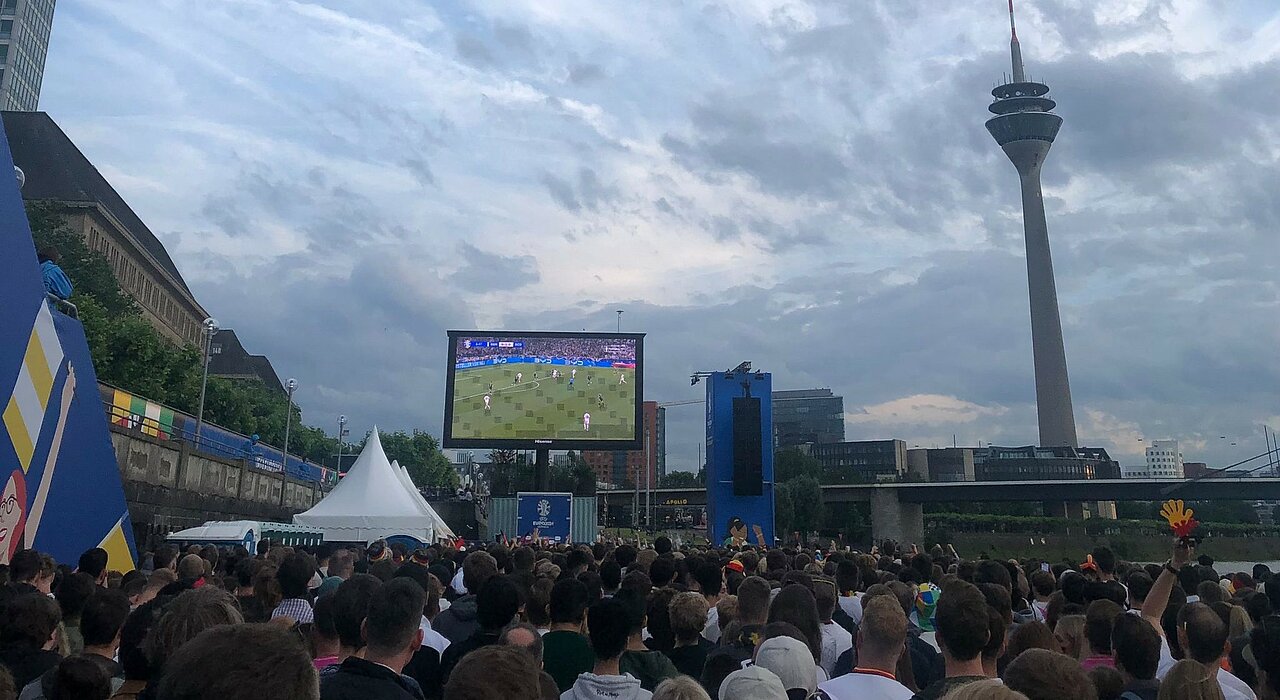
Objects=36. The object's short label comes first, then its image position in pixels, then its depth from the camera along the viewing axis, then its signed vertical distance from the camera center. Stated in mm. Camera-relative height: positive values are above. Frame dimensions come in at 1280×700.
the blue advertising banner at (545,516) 30141 -42
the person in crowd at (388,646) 3443 -551
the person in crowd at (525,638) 4668 -645
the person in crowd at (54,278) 12625 +3282
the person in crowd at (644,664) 4691 -775
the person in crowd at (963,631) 4090 -507
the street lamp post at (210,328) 29109 +5971
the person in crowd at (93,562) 7621 -433
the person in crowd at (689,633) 5254 -691
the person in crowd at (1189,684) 3135 -572
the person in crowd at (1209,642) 4465 -600
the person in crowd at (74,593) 5566 -511
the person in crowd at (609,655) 4070 -678
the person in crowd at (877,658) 4047 -647
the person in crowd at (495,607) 5289 -544
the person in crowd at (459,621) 6301 -756
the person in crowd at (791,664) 3998 -658
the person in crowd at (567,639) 5156 -719
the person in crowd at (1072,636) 5285 -689
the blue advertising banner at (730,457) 30281 +1998
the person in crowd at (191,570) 7449 -484
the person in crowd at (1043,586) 8156 -603
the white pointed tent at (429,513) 21631 +14
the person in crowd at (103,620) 4551 -549
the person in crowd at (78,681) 3379 -636
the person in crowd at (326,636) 4262 -590
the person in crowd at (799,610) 5258 -544
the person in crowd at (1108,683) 4074 -736
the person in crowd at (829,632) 5820 -764
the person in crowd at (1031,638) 4691 -618
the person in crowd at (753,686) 3193 -603
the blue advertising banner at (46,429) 10031 +1002
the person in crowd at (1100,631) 4852 -601
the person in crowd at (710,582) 7406 -540
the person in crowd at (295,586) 5891 -494
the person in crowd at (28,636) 4320 -619
